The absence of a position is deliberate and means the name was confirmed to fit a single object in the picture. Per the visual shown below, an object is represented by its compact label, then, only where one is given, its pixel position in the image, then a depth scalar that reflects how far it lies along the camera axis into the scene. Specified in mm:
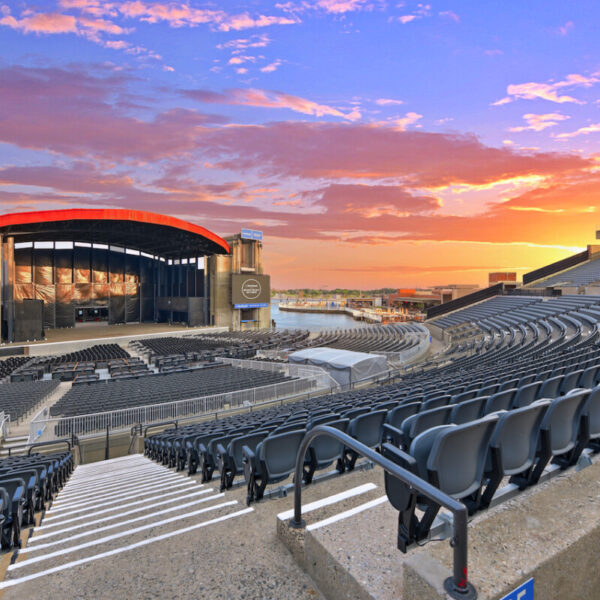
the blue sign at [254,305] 49353
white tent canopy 17906
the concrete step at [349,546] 1979
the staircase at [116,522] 2982
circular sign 49962
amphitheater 1856
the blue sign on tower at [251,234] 50919
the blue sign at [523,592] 1539
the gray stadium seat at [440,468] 2053
